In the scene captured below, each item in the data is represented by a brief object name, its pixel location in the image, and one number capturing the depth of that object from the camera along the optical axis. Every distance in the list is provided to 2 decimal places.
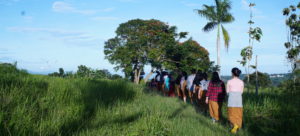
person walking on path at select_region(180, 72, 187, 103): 12.84
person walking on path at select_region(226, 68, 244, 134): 6.86
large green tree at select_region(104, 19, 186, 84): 32.47
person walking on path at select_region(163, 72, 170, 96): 14.75
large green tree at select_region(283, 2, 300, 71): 10.70
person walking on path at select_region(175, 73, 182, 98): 13.83
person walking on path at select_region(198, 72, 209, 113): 10.16
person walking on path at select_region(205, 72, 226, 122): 7.92
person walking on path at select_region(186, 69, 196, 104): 11.50
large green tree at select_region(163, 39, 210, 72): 32.50
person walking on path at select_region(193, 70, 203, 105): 10.62
